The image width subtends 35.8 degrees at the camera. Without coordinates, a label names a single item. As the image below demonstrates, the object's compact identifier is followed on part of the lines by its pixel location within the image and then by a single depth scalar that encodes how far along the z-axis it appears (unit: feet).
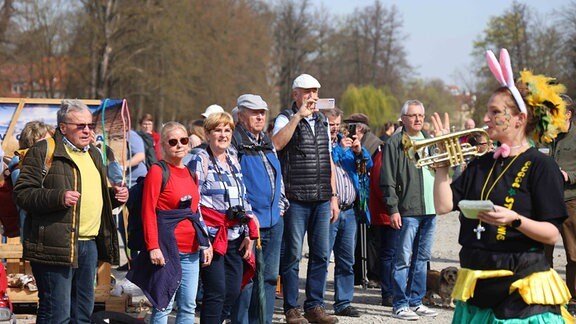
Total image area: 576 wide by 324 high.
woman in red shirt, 20.30
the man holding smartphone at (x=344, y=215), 28.73
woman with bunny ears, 14.02
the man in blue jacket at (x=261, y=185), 23.39
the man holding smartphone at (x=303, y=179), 26.09
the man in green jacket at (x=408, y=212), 27.89
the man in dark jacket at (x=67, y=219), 19.01
